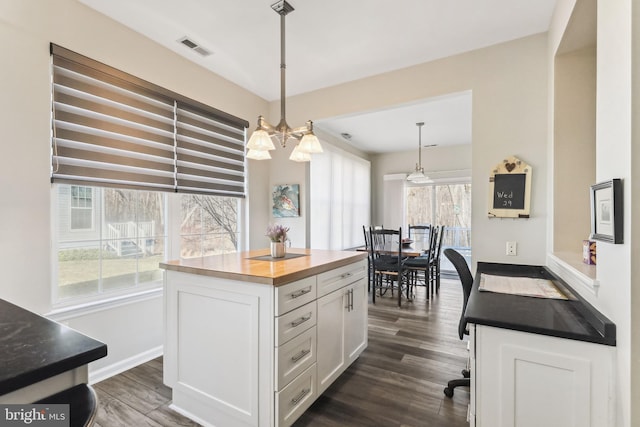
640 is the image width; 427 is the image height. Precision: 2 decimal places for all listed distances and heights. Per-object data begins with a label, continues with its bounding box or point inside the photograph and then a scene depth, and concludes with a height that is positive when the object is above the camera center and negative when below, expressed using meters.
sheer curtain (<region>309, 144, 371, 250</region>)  4.87 +0.23
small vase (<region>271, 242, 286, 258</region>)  2.39 -0.31
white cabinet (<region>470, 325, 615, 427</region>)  1.11 -0.66
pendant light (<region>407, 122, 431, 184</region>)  5.14 +0.60
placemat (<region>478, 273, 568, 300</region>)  1.68 -0.46
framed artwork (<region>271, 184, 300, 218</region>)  3.78 +0.14
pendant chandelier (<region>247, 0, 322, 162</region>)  2.05 +0.56
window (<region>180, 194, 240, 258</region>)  3.02 -0.15
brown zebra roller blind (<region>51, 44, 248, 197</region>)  2.12 +0.65
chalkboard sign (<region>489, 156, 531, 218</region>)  2.44 +0.18
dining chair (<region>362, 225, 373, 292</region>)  4.60 -0.50
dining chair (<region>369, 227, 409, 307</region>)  4.24 -0.72
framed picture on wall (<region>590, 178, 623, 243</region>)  1.05 +0.00
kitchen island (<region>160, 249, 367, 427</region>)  1.62 -0.75
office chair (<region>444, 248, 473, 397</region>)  2.02 -0.48
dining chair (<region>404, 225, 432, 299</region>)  4.48 -0.75
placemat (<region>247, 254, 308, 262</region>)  2.29 -0.37
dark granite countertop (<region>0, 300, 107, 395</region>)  0.64 -0.34
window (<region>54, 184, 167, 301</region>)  2.21 -0.27
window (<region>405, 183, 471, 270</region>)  6.40 +0.02
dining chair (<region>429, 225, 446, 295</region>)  4.77 -0.78
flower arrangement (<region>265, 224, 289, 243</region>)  2.40 -0.18
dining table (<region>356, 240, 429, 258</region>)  4.39 -0.60
